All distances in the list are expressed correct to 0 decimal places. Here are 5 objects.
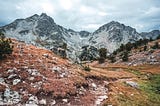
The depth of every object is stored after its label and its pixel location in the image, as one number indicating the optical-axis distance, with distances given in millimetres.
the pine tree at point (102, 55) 56422
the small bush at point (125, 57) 49794
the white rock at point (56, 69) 18175
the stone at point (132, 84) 20544
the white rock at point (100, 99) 15230
